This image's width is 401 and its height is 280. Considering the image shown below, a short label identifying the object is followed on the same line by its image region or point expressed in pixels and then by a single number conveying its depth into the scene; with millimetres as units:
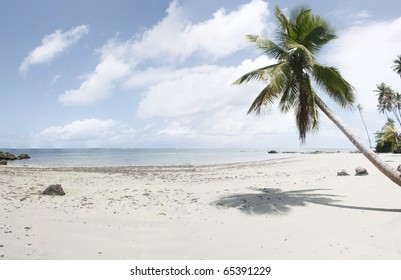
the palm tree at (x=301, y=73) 10547
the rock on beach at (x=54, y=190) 12305
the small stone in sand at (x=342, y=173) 17298
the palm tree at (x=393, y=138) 57250
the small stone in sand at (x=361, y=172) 17047
